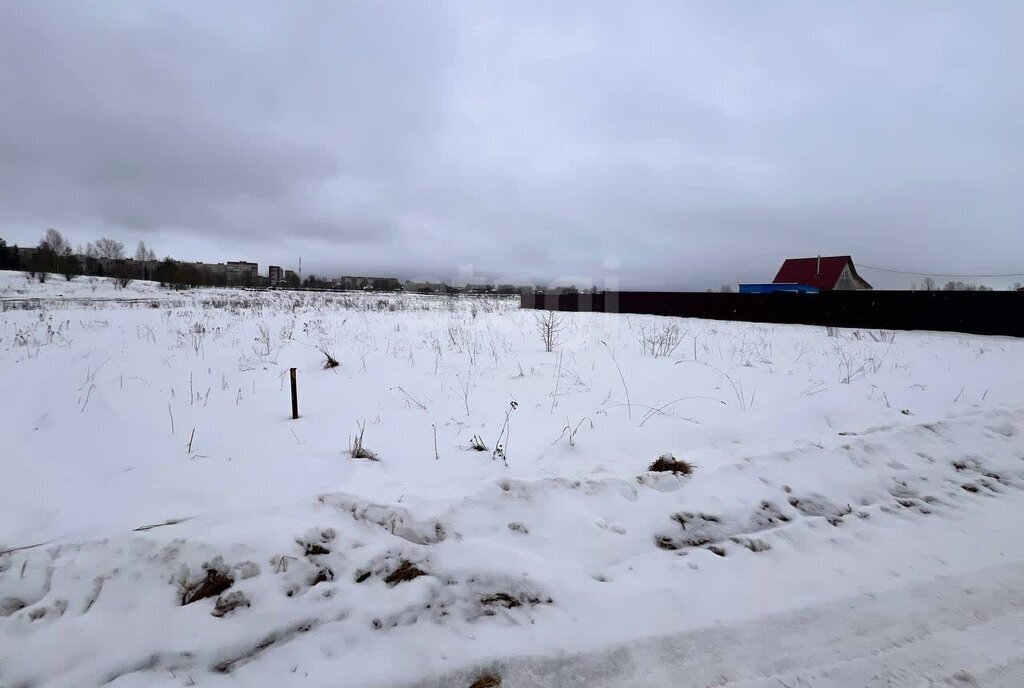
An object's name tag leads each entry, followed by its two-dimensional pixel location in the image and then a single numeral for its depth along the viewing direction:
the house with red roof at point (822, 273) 33.53
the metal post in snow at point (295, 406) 4.04
